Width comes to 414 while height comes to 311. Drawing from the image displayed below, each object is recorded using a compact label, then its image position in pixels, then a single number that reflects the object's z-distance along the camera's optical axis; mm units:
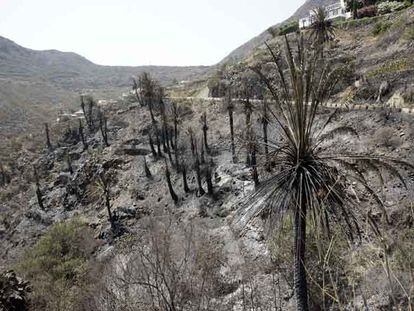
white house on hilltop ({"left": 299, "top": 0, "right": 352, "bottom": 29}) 91112
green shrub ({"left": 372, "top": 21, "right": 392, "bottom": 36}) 64225
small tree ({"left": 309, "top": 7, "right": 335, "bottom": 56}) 63094
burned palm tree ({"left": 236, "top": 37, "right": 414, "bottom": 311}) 9742
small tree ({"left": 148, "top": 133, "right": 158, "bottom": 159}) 63219
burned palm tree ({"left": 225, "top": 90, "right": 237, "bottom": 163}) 52609
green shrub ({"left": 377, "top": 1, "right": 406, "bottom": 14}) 69500
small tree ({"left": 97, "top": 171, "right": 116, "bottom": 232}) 50744
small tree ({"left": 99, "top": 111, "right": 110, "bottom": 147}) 76862
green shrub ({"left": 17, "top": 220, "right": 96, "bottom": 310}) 26453
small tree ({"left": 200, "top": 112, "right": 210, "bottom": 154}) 58438
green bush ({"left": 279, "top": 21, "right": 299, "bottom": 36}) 91250
